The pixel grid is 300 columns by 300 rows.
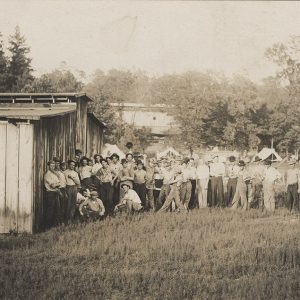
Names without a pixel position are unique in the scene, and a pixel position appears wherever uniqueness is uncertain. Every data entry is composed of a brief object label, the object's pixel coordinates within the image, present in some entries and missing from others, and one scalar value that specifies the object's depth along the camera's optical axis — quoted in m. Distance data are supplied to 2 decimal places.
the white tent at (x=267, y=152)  38.98
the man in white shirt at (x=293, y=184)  15.96
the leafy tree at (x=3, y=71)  38.51
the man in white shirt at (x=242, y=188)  15.78
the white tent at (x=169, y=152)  36.58
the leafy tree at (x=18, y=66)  38.72
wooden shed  11.65
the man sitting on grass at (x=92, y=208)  13.14
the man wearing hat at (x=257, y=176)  16.03
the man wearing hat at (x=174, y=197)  15.12
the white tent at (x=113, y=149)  33.25
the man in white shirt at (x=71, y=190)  12.96
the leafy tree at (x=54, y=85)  37.00
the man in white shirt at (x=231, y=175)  16.34
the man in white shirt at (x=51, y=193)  12.28
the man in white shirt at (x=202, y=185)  16.20
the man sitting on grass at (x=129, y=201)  14.27
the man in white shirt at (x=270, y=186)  15.60
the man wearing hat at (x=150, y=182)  15.67
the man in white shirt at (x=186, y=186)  15.50
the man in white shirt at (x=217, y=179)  16.69
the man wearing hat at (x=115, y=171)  15.60
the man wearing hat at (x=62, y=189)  12.63
